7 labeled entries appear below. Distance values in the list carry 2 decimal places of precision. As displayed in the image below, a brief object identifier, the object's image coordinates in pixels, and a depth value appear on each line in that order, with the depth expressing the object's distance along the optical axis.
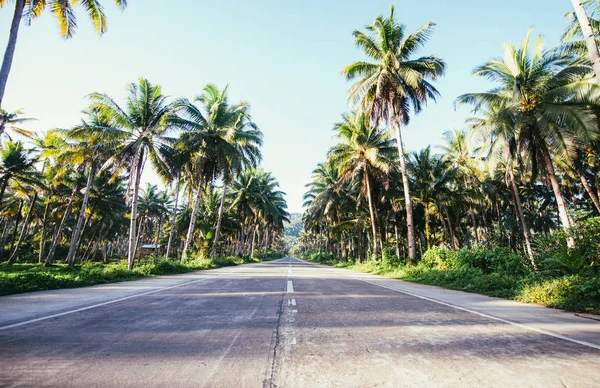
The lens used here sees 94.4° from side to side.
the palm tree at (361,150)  21.88
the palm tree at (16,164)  22.86
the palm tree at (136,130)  15.37
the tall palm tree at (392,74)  16.55
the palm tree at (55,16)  8.19
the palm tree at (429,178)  24.20
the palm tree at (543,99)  10.95
